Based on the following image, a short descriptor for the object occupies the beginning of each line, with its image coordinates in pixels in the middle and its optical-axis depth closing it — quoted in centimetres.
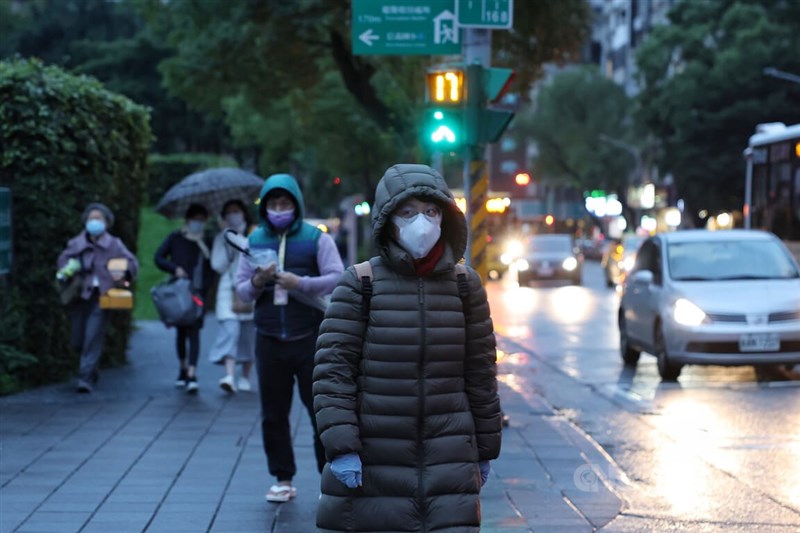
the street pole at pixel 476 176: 1109
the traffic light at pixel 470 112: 1091
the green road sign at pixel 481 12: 1073
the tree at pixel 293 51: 2622
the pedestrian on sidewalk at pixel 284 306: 755
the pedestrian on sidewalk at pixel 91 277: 1221
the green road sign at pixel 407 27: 1254
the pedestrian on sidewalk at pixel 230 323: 1255
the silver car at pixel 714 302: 1408
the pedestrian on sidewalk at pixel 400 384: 470
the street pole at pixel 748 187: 2555
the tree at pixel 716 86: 5444
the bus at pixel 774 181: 2330
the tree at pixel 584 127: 8700
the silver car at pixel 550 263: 4184
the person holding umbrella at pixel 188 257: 1294
